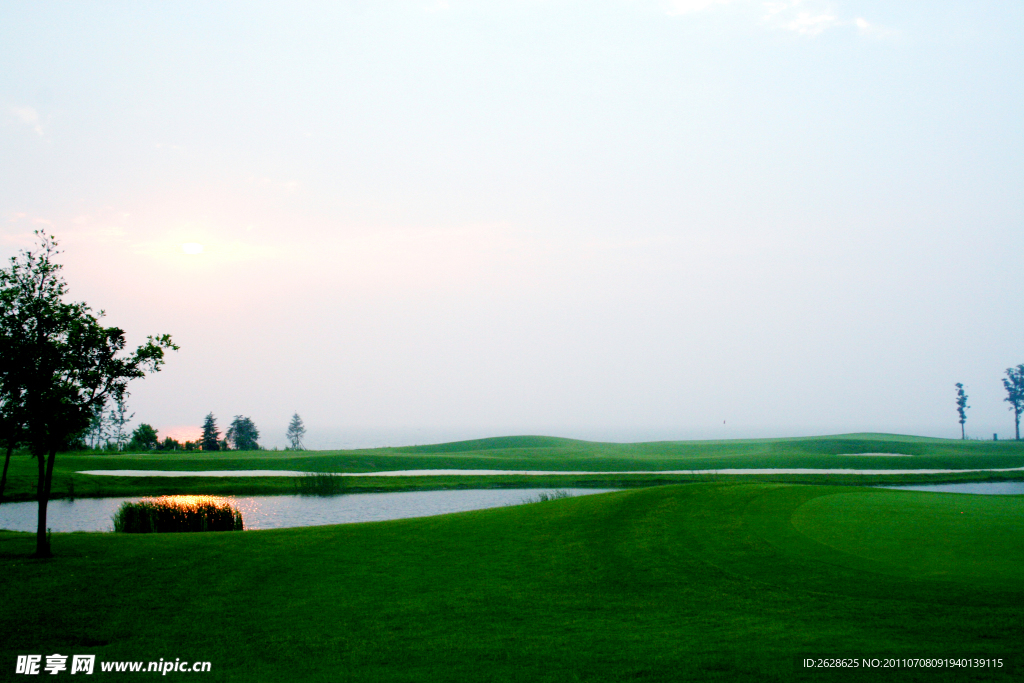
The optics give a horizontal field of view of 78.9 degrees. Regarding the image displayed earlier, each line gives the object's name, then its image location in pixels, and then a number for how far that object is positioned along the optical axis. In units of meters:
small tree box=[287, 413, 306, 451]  125.61
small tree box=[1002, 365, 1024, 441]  94.42
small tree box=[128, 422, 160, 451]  68.75
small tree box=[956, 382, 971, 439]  102.17
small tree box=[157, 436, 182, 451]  68.19
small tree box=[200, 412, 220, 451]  74.12
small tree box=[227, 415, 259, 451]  82.00
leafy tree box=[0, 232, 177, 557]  16.53
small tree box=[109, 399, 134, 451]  101.88
